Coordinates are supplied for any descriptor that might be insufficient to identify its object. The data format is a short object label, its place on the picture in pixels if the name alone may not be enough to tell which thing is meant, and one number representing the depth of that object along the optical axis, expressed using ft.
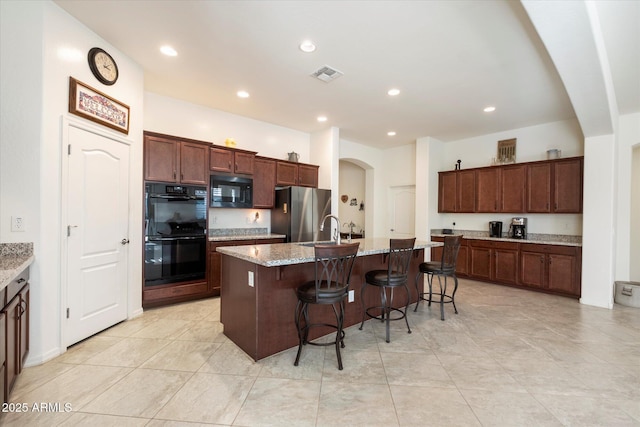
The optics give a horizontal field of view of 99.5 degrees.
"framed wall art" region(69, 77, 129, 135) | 8.10
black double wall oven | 11.41
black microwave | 13.94
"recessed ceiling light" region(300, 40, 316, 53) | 8.91
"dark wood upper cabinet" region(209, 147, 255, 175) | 13.73
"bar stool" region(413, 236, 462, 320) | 11.11
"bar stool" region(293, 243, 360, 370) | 7.13
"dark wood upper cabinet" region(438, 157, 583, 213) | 14.65
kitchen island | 7.62
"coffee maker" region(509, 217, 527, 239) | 16.56
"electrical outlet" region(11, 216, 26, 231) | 7.09
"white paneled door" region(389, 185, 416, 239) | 21.95
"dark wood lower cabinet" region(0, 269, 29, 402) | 5.14
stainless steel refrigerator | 15.52
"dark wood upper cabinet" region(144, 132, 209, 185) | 11.55
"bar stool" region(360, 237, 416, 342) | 9.23
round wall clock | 8.76
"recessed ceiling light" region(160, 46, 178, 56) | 9.44
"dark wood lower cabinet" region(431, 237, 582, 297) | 14.11
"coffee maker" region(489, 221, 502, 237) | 17.49
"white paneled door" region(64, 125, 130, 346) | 8.29
